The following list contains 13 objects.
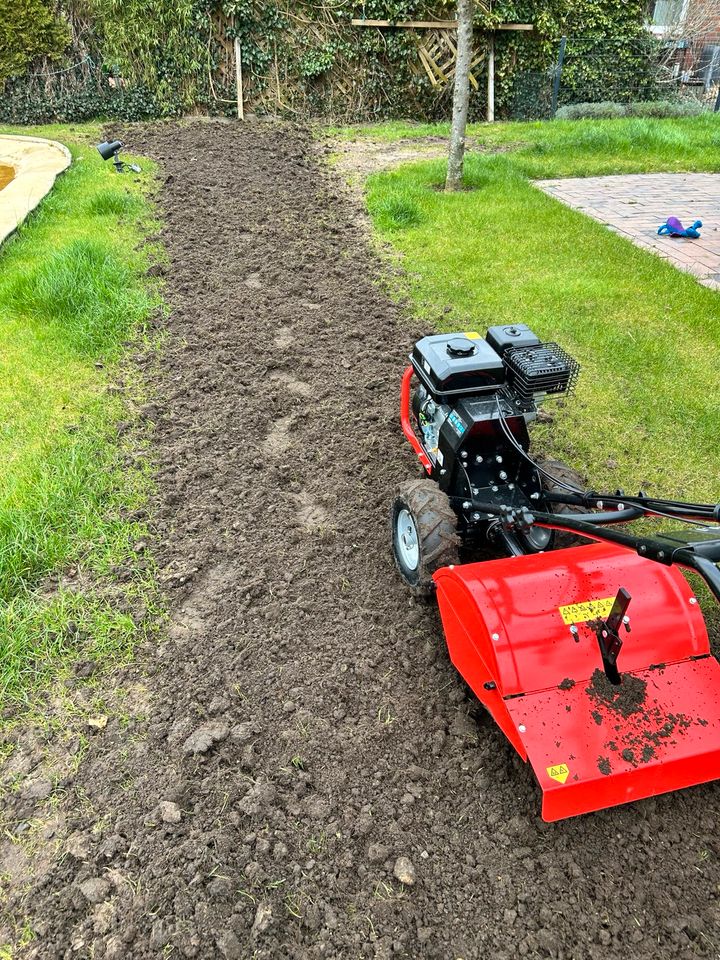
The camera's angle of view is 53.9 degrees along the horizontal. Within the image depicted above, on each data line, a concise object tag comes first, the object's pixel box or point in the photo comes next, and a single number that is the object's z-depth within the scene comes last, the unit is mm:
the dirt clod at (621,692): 2357
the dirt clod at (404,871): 2230
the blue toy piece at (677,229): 7344
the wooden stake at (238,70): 12797
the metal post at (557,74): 12564
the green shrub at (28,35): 12156
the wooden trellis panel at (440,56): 12969
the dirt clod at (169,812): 2414
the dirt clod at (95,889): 2215
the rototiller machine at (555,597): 2222
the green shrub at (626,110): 12852
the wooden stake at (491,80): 13008
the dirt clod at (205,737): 2639
